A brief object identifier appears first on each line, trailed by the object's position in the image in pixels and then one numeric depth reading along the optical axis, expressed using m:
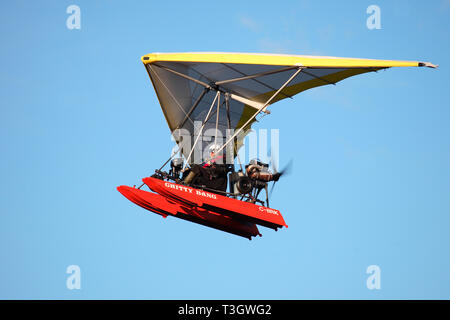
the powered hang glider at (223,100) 29.56
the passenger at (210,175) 30.61
